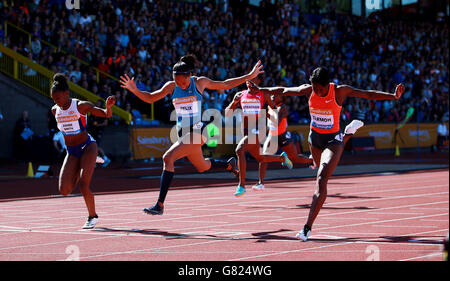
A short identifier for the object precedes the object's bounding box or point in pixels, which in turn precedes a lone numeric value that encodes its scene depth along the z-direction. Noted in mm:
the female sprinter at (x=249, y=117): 14609
